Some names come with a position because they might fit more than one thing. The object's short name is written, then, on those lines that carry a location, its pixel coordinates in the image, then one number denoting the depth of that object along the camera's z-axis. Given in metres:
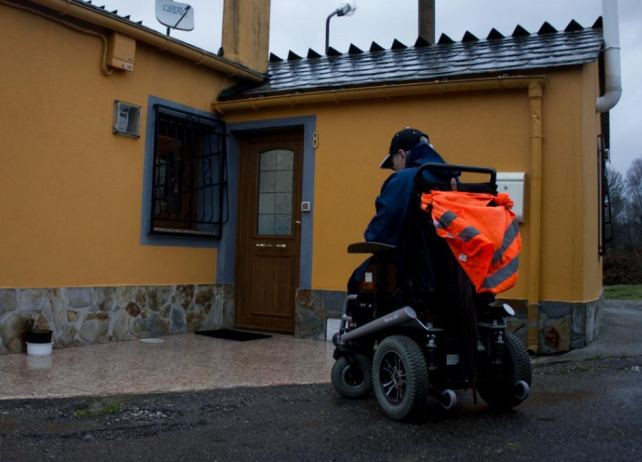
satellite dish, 8.59
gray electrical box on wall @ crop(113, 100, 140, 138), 7.38
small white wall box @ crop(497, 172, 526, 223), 6.81
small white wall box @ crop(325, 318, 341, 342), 7.89
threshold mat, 7.95
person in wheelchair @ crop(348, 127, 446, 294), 4.40
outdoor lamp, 17.27
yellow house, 6.66
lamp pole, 17.58
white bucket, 6.36
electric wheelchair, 4.17
